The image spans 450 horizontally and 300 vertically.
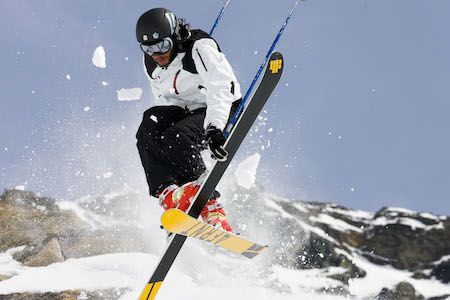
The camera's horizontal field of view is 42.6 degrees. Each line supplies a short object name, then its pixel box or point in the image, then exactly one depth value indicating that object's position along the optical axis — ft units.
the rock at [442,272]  65.77
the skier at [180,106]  16.42
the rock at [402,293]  58.75
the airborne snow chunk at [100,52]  26.94
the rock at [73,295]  31.32
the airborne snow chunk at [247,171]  25.04
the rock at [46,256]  37.45
